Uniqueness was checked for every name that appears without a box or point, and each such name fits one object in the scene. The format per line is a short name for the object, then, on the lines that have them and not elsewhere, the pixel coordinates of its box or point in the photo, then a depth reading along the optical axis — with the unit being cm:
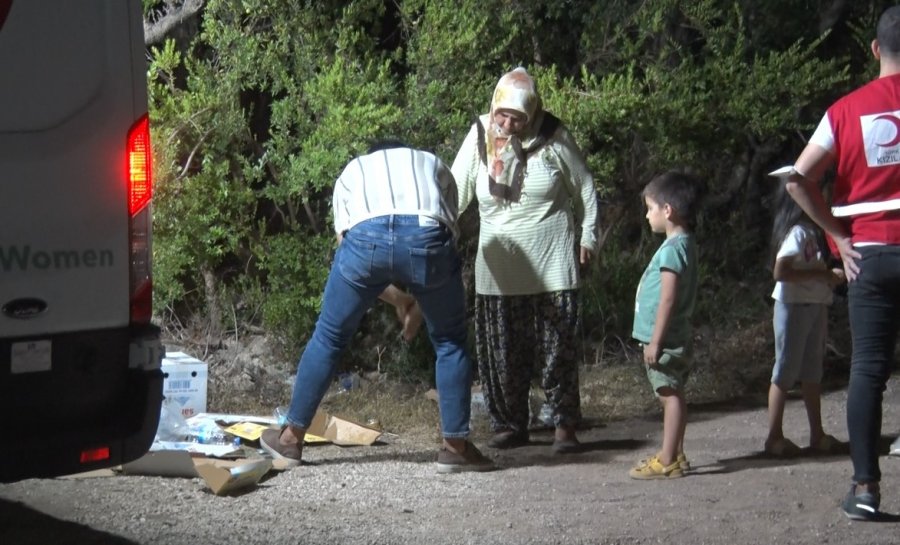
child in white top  632
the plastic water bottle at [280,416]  659
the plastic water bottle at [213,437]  650
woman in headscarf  667
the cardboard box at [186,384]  700
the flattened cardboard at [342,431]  683
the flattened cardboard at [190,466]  575
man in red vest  504
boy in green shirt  593
